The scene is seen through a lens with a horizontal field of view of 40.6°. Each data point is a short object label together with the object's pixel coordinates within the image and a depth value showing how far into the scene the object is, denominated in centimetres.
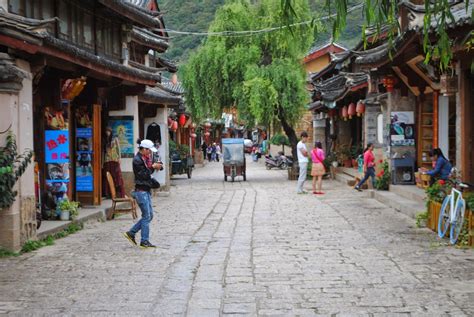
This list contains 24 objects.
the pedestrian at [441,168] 1235
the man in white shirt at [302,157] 2019
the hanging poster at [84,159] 1557
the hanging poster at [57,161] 1262
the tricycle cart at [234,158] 2880
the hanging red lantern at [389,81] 1712
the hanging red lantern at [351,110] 2570
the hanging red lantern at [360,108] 2347
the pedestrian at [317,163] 2039
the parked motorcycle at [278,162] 3979
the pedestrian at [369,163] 1988
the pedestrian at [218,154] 5777
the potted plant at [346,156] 2950
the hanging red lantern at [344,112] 2784
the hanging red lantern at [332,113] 3247
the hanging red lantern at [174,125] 3030
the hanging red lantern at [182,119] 3488
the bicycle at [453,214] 1016
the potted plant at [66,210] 1268
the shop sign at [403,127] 1764
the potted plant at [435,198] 1166
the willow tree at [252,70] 2720
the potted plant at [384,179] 1877
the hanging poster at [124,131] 1845
